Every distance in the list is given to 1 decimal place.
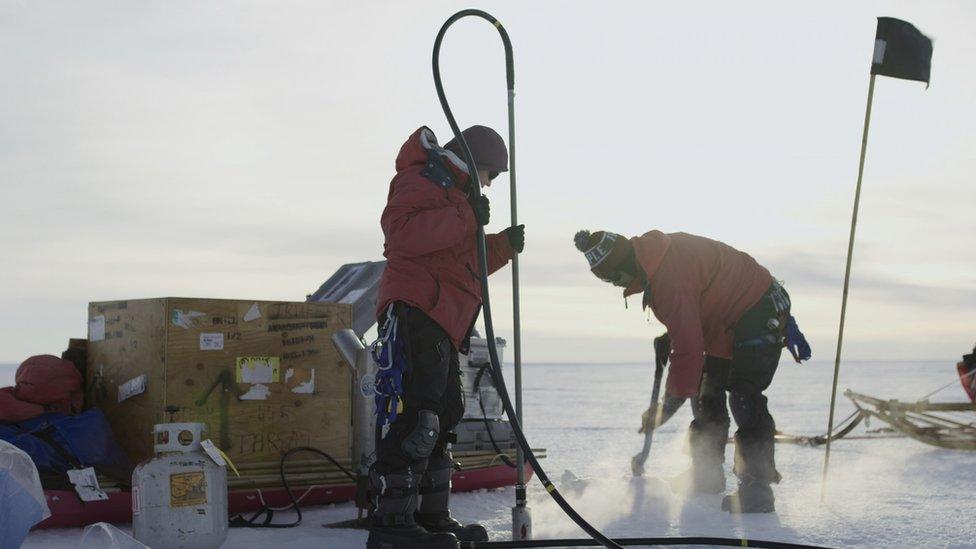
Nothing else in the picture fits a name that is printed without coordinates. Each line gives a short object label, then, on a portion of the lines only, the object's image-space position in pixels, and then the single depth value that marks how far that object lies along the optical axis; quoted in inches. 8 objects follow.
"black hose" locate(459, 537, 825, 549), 146.3
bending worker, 186.5
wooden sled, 331.6
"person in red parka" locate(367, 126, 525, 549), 140.8
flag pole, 237.8
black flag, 241.4
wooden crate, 186.9
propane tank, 152.5
